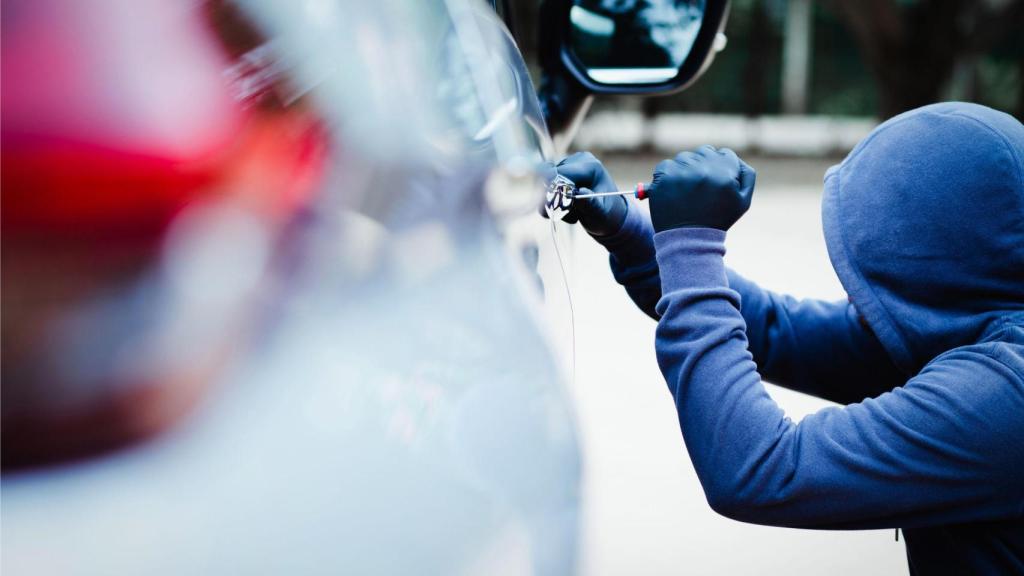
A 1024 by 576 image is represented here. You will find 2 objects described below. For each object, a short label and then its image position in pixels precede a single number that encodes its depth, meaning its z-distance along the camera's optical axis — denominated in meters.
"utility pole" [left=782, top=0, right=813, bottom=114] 33.10
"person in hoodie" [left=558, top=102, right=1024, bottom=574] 3.07
